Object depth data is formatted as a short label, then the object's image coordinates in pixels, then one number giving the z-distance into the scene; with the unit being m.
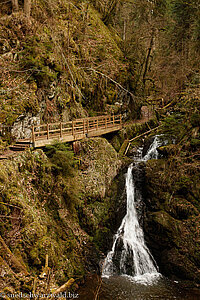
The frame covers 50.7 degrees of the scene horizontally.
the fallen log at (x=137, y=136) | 16.60
